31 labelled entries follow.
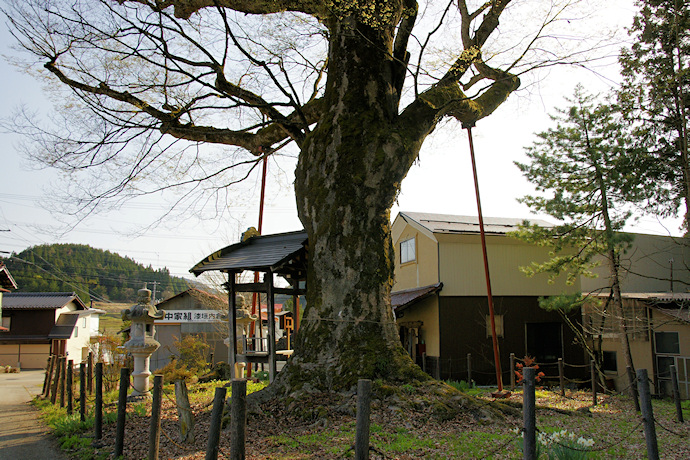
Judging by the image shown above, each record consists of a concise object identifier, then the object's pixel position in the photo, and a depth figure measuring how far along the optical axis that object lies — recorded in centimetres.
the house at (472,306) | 1841
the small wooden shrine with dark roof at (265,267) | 903
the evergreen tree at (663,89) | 1328
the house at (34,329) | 3478
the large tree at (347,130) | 774
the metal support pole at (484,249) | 1329
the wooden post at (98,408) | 734
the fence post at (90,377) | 1180
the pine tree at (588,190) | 1373
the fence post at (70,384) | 983
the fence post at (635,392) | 1077
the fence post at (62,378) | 1125
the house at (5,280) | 2258
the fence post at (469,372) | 1694
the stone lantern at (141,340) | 1064
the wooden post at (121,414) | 624
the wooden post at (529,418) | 412
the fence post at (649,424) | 484
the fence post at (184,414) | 600
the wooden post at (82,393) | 877
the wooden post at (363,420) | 403
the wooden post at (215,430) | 436
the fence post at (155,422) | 535
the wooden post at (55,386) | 1212
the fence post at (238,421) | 421
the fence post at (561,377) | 1411
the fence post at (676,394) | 926
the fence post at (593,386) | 1260
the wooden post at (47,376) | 1419
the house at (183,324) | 3195
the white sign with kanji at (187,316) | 3272
